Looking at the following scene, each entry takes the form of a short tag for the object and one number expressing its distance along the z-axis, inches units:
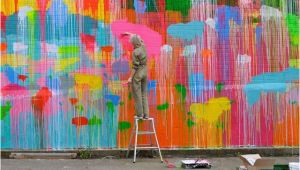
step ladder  340.5
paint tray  322.7
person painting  344.5
